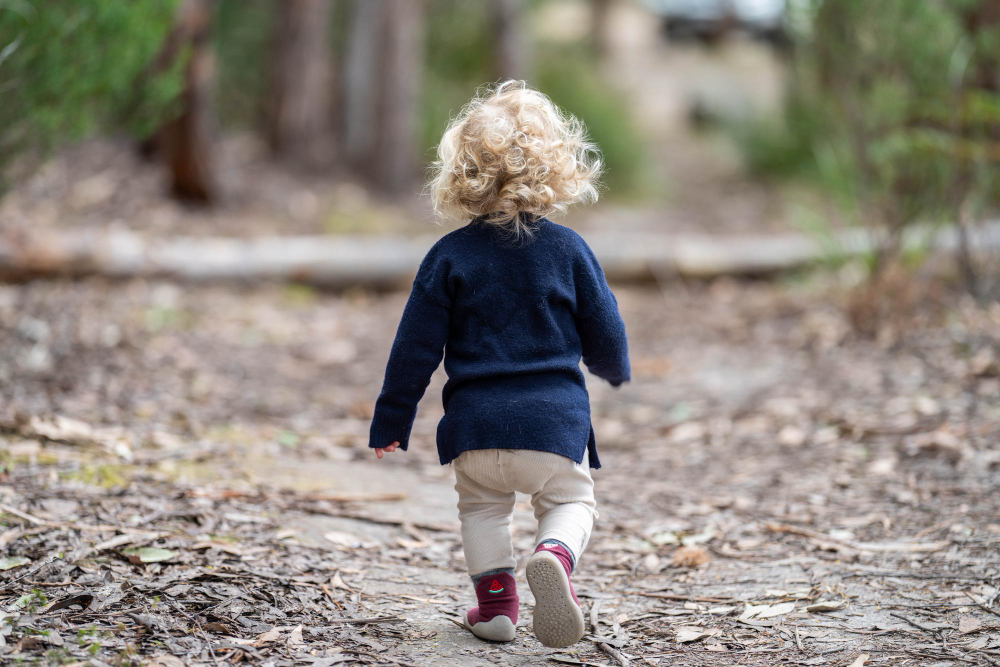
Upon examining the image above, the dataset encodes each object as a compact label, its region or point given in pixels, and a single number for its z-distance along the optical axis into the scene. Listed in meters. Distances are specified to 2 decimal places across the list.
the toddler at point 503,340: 4.64
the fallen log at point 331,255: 12.16
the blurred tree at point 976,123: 10.64
